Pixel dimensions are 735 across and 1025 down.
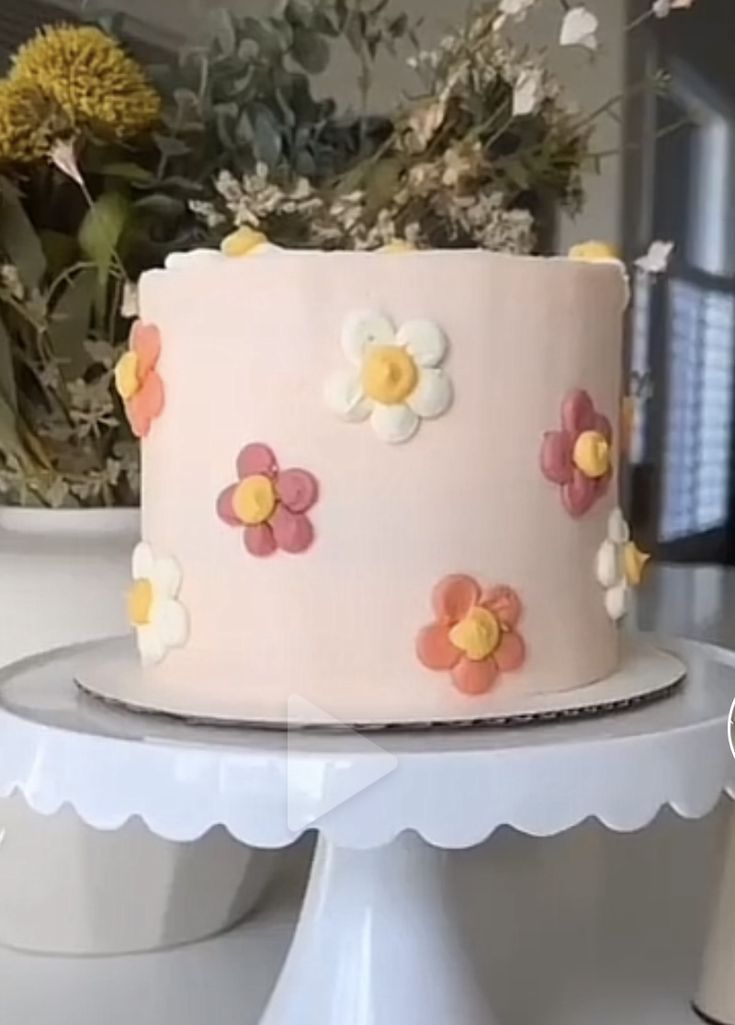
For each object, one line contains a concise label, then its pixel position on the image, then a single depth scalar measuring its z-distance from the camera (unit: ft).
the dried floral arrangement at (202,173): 2.73
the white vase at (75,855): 2.75
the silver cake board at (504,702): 1.95
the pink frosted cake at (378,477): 1.99
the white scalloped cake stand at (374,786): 1.81
